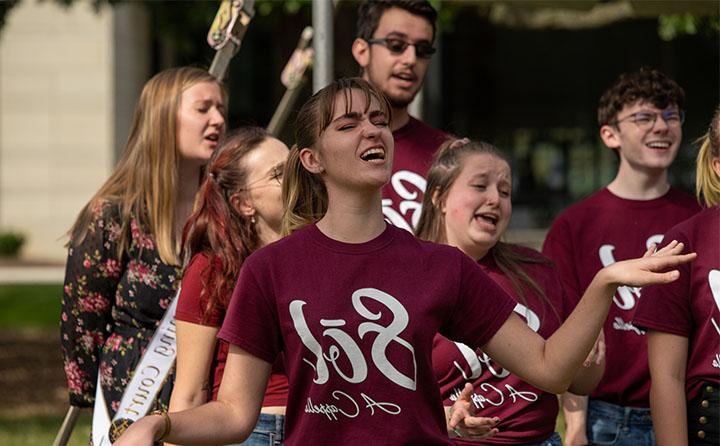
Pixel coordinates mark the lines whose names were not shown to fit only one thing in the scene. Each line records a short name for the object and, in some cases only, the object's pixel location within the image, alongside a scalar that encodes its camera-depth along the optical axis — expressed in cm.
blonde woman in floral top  808
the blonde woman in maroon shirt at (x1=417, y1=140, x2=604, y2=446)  682
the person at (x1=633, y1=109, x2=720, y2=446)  634
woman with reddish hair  690
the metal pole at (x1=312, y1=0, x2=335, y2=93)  866
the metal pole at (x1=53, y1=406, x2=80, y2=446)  870
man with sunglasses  842
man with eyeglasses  816
